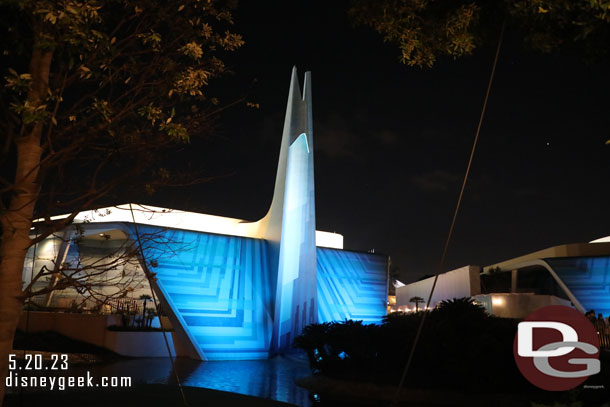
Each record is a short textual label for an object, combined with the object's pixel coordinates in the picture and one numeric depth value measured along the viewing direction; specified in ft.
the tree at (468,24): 16.35
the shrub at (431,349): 31.96
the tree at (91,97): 16.80
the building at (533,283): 78.54
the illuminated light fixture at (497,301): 81.25
